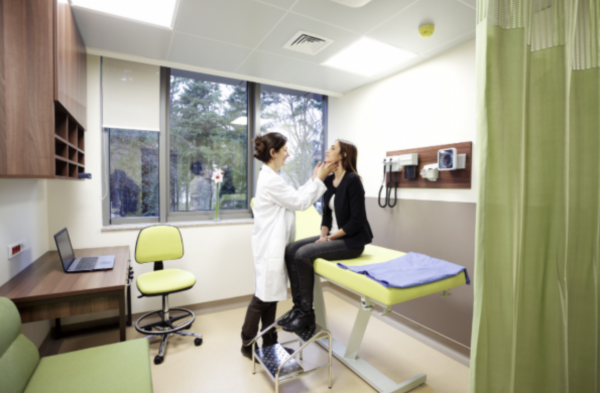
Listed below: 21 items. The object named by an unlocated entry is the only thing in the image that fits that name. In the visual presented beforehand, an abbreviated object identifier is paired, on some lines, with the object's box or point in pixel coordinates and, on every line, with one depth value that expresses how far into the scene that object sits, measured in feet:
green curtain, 3.36
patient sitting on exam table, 6.73
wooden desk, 5.03
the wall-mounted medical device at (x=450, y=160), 7.92
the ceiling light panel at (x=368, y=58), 8.25
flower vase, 10.91
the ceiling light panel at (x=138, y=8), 6.47
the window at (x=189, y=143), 9.75
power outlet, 5.91
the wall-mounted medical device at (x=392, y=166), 9.16
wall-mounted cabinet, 4.59
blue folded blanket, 5.20
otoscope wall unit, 7.90
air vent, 7.70
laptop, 6.40
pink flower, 10.84
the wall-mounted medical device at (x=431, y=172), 8.55
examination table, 5.19
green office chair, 7.84
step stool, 6.26
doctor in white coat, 7.10
